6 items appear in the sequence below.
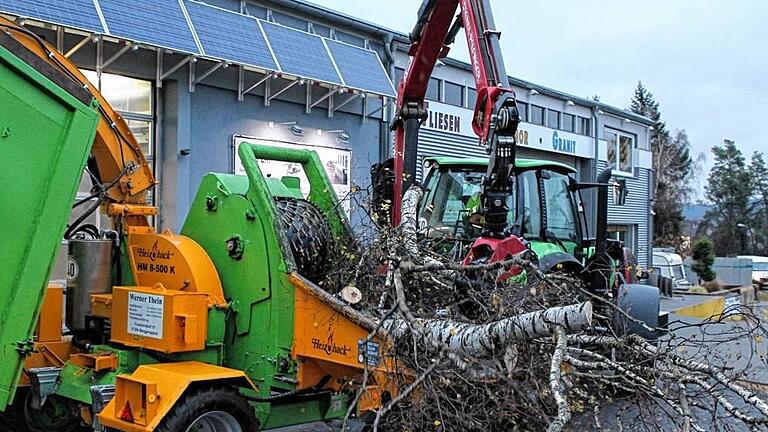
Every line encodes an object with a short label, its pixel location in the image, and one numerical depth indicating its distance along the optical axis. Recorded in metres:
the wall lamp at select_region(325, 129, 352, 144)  15.10
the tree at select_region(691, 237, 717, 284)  30.58
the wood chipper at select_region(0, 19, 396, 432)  4.80
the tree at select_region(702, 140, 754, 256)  61.92
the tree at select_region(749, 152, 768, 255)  62.09
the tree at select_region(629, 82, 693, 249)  52.22
